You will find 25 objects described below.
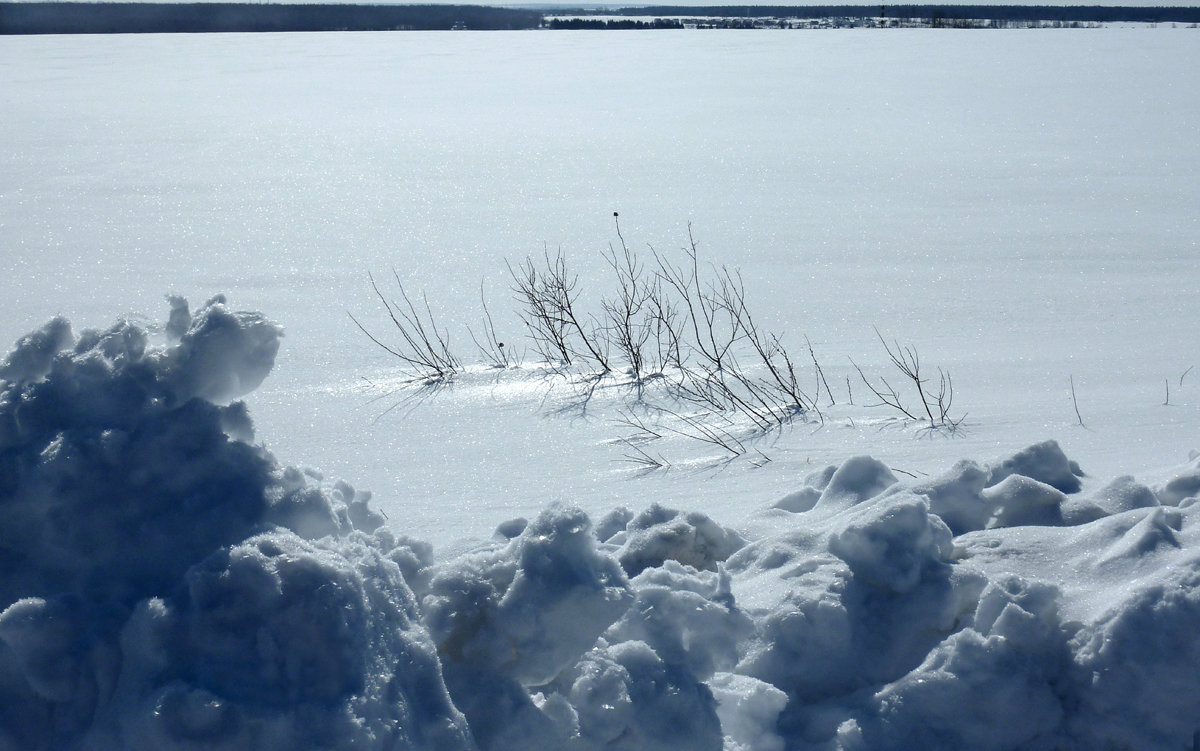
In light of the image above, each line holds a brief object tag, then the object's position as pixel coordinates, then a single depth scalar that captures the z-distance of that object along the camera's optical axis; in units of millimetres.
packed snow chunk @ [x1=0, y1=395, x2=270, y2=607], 1910
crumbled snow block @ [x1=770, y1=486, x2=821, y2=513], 3244
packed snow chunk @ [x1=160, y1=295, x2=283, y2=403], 2055
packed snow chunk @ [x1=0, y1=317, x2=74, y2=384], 2107
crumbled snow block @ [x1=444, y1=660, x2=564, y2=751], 1896
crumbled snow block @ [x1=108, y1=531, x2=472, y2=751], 1623
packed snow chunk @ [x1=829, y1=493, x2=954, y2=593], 2365
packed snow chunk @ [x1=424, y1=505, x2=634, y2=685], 1975
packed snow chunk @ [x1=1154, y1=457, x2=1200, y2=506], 2871
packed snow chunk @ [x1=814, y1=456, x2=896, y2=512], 3049
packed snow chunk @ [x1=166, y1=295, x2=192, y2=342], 2137
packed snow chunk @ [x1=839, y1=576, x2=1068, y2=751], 2104
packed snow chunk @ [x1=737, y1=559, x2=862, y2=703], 2270
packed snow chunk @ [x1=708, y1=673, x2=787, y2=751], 2098
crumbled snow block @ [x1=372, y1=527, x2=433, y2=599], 2184
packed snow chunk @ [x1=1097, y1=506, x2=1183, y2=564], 2385
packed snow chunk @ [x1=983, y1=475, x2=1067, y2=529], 2824
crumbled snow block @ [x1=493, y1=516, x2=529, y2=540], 3033
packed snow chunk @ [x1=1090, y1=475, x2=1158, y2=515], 2824
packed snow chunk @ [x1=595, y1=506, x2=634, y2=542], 2994
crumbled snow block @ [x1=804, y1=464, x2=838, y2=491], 3393
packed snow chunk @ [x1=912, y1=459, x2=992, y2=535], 2826
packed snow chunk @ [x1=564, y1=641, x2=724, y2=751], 1938
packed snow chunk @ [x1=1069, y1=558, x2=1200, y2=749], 2029
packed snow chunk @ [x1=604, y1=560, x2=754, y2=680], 2100
